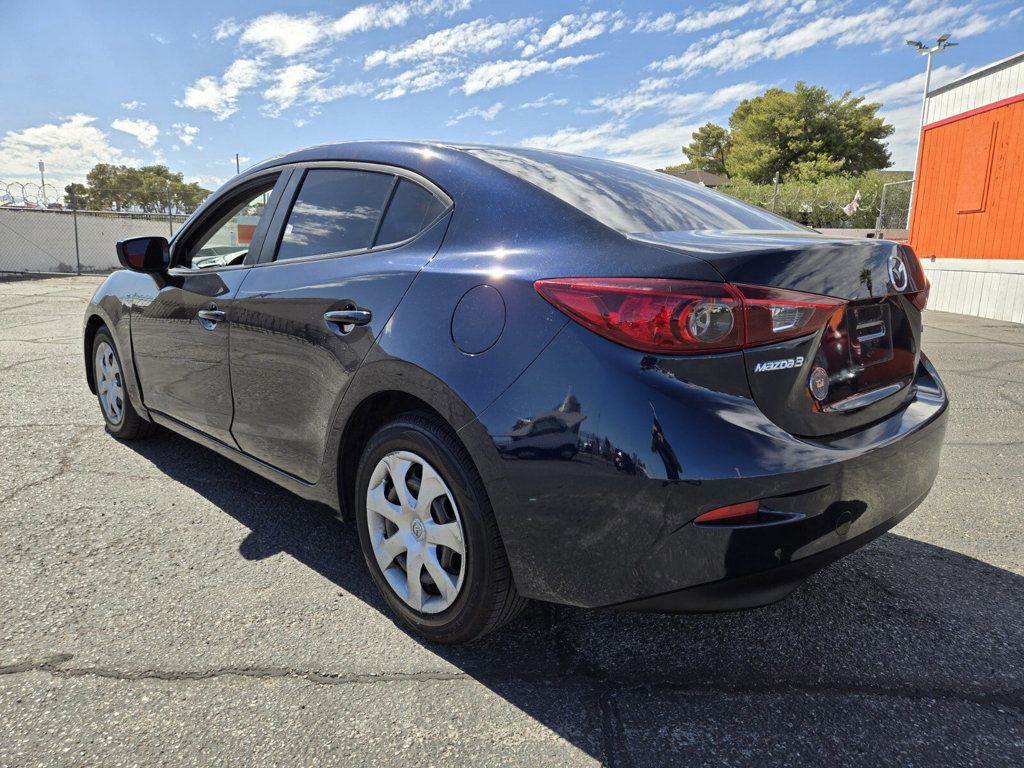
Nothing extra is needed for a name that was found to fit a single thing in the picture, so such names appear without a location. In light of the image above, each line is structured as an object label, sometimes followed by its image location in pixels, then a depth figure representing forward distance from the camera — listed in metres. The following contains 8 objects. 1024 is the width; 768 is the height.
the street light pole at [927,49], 19.64
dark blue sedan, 1.67
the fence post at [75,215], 19.22
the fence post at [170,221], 22.92
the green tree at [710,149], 69.12
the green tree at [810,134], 47.97
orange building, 12.30
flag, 29.17
